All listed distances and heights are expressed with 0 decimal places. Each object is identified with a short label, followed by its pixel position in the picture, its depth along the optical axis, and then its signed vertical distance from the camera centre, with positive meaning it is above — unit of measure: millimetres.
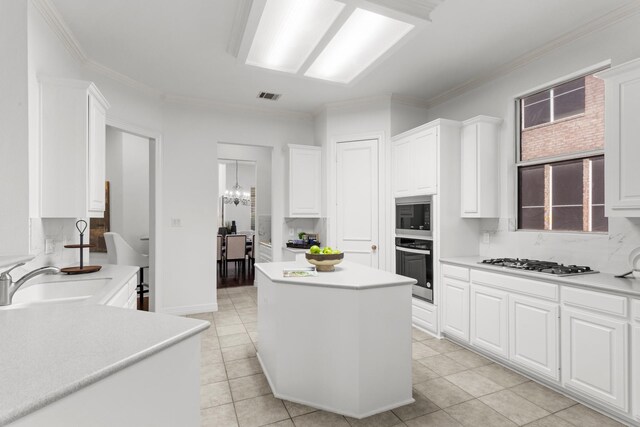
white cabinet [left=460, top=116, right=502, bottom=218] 3420 +482
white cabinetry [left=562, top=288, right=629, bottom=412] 2061 -889
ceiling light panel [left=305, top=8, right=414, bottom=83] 2355 +1369
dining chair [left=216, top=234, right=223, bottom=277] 7596 -978
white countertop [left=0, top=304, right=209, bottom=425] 696 -376
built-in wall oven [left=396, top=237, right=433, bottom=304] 3650 -580
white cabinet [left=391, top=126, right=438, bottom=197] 3588 +599
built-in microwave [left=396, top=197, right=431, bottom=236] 3674 -34
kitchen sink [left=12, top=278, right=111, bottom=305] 2113 -516
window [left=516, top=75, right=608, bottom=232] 2775 +499
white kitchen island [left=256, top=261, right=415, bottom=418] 2094 -850
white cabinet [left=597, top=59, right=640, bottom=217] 2189 +507
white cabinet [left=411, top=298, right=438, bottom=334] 3576 -1159
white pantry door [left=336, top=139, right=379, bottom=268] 4305 +167
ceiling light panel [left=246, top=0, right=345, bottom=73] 2195 +1387
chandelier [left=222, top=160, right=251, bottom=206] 9125 +505
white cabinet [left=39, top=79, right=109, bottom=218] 2289 +469
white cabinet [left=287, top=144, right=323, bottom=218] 4645 +459
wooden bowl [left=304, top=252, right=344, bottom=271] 2494 -353
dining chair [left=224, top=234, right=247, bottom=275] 6941 -736
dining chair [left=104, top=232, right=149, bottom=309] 4406 -565
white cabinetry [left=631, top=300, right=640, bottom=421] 1978 -890
